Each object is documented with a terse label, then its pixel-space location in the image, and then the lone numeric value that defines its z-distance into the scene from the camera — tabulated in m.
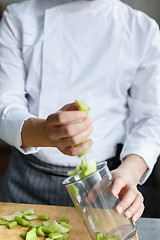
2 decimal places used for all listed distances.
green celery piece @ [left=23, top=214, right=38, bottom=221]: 0.85
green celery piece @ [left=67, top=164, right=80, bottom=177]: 0.71
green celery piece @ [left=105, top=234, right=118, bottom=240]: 0.67
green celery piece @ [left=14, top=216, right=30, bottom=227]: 0.83
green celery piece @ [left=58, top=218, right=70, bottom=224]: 0.85
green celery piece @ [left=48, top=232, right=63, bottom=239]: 0.77
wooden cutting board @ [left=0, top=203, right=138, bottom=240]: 0.80
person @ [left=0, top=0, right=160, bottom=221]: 1.03
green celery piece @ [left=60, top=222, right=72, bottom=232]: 0.82
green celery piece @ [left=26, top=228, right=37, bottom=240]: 0.77
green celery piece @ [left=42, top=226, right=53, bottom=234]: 0.79
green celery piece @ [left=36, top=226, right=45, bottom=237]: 0.79
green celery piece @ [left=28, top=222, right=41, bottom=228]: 0.82
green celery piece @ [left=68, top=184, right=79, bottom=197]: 0.67
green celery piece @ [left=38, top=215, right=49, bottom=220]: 0.86
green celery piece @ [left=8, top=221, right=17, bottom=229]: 0.82
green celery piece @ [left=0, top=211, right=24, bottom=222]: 0.85
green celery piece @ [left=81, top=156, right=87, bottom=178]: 0.69
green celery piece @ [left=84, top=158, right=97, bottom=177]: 0.69
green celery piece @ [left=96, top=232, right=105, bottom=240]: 0.68
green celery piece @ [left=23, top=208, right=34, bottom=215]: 0.88
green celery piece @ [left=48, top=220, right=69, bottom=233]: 0.80
